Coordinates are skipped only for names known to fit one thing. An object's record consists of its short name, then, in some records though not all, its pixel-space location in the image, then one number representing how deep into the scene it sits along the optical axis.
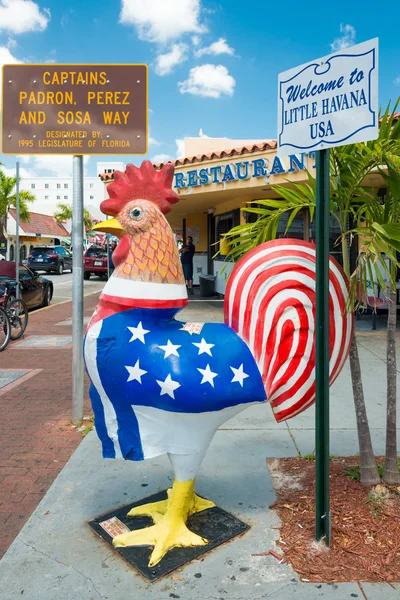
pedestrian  15.88
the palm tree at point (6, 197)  37.31
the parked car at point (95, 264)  24.67
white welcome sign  2.39
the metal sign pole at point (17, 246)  10.18
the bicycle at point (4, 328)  8.52
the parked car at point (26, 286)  11.37
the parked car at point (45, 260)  29.17
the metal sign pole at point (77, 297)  4.94
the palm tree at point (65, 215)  67.62
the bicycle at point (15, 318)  9.18
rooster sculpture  2.58
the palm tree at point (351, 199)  3.00
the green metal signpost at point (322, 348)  2.55
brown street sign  4.66
